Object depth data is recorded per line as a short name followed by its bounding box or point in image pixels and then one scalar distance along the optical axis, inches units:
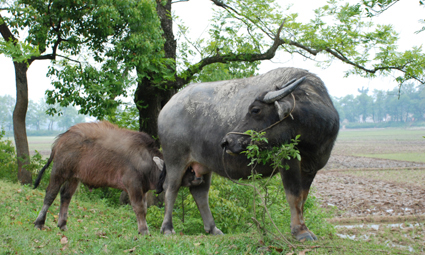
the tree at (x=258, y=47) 343.9
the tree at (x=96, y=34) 327.0
